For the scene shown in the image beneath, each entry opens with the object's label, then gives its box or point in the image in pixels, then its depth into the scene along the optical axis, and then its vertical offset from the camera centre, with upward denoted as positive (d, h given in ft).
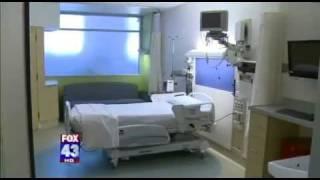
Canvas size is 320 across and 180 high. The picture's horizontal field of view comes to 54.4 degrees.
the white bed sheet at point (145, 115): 12.37 -2.19
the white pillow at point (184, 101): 12.66 -1.66
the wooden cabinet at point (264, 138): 9.72 -2.45
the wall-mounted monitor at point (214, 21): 12.66 +1.67
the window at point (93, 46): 20.66 +0.98
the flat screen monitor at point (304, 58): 8.82 +0.11
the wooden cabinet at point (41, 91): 16.11 -1.70
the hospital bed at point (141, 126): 11.44 -2.55
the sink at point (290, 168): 7.17 -2.59
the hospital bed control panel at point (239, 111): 12.28 -1.99
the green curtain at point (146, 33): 20.94 +1.93
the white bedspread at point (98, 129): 11.29 -2.50
